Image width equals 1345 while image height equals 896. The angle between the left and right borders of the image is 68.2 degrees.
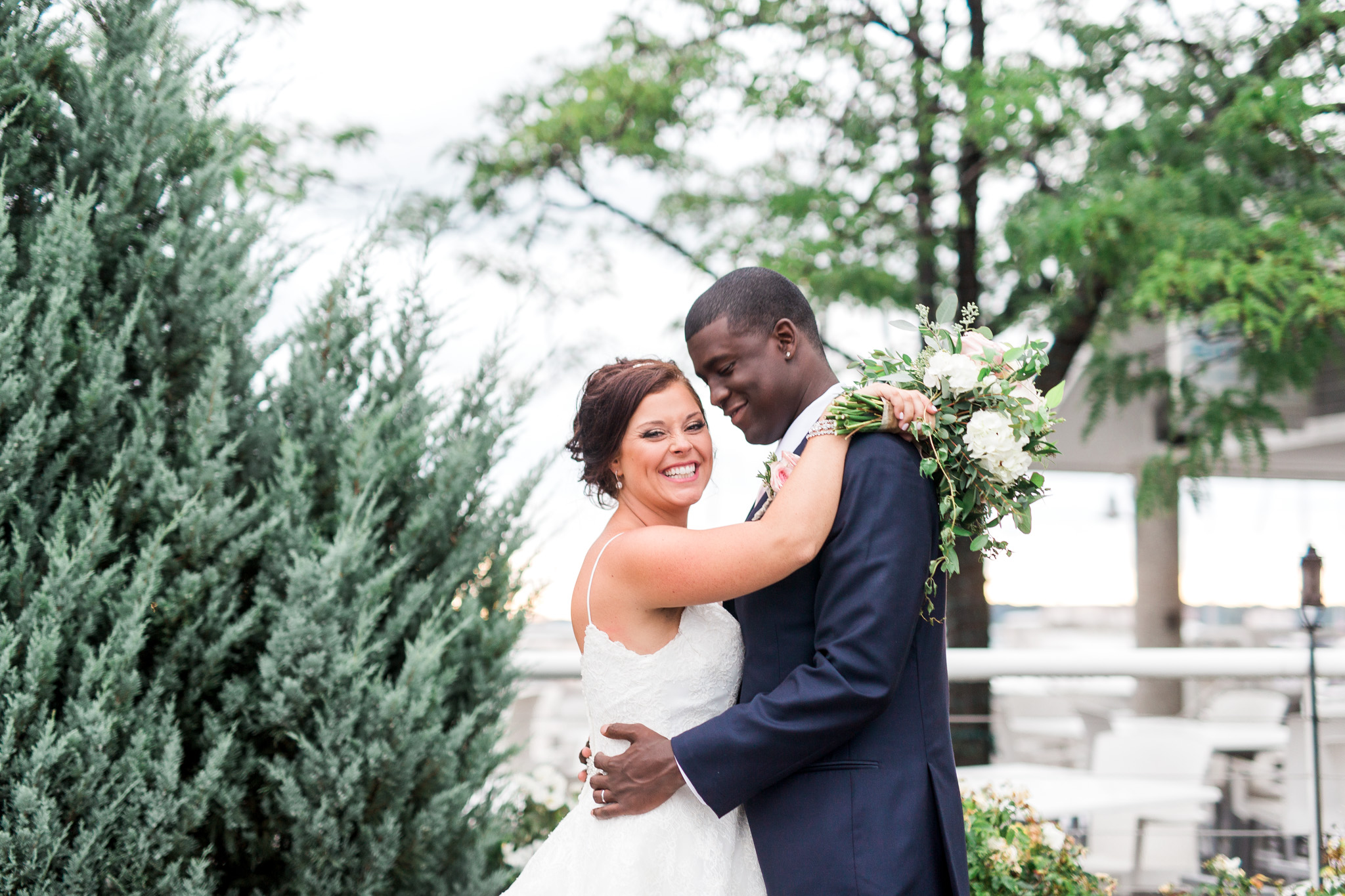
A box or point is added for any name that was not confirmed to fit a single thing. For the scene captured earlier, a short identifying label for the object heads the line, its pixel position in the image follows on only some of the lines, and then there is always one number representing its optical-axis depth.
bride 2.03
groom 1.93
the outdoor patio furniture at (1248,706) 9.03
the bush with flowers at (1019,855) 3.19
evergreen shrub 2.78
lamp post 3.99
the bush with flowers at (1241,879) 3.59
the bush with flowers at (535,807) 4.12
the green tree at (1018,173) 5.49
